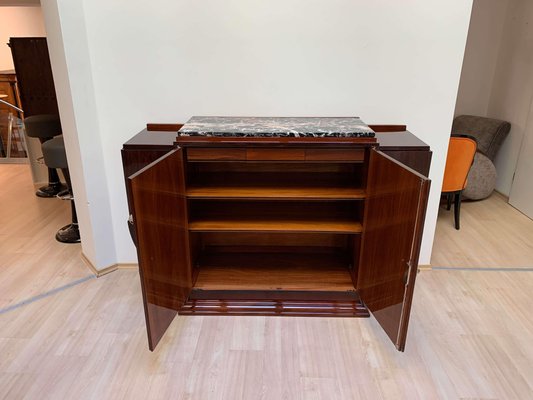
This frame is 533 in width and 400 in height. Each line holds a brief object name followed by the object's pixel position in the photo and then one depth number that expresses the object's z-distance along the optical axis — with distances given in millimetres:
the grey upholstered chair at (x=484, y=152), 3547
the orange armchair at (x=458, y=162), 2787
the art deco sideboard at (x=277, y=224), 1613
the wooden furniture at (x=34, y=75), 3689
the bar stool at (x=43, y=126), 3387
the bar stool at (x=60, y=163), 2645
